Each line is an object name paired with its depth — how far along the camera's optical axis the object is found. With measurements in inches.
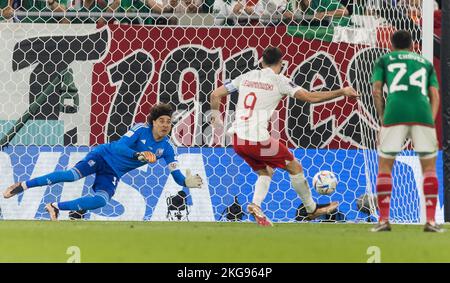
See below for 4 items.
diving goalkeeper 818.8
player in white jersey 754.8
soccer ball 802.8
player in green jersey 629.0
